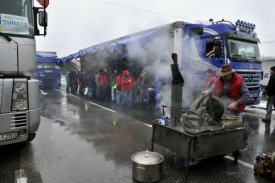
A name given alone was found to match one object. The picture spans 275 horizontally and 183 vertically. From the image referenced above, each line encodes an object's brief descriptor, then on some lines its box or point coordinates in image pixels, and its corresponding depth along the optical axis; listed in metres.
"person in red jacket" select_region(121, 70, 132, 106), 9.80
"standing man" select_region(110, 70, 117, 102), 11.36
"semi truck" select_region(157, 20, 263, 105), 7.26
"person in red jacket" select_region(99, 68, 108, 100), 11.80
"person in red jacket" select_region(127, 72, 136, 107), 9.84
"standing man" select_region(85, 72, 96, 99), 12.81
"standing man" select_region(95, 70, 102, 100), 12.29
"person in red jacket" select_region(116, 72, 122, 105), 10.30
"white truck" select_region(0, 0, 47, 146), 3.41
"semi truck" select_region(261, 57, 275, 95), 17.03
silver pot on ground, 3.09
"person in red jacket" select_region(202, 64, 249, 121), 3.95
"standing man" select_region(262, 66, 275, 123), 6.88
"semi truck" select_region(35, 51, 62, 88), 17.34
